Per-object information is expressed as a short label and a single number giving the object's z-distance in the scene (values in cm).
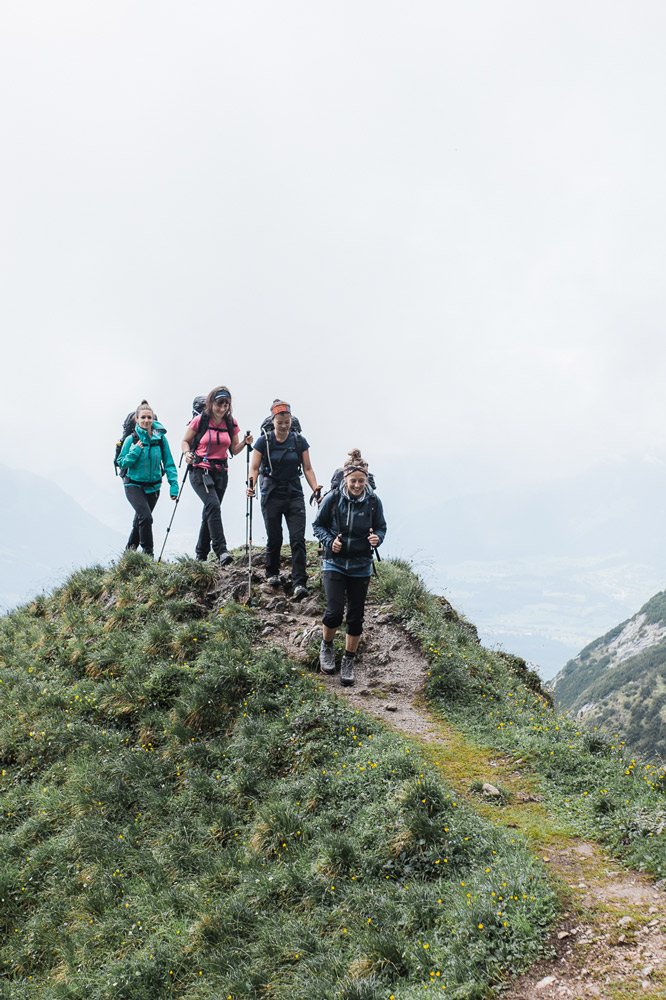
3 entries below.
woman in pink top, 1159
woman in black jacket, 837
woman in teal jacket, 1201
